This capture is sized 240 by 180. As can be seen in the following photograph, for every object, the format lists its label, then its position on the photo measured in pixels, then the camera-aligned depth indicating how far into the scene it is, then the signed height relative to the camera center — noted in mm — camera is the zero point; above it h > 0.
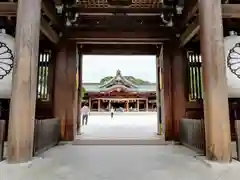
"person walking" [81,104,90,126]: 12471 -244
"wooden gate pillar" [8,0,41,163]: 3262 +398
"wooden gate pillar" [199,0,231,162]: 3297 +394
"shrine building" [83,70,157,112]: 30156 +1973
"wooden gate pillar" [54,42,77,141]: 5832 +532
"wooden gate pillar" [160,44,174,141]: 5930 +470
